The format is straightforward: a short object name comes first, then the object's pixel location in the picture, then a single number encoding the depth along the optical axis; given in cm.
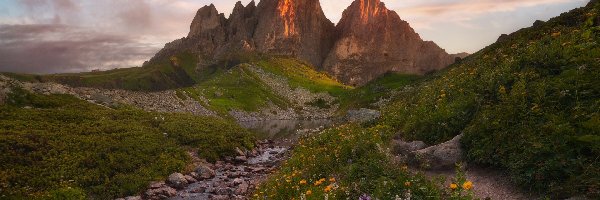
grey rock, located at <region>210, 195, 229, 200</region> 2353
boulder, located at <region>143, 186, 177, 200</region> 2441
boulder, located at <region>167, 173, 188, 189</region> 2730
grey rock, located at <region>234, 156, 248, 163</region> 3777
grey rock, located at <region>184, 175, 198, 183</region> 2886
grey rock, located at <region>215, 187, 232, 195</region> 2503
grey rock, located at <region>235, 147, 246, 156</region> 4020
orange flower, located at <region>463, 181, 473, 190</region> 677
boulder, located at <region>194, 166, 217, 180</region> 3039
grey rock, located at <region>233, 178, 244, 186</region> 2764
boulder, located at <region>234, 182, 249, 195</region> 2455
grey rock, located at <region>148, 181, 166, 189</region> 2606
